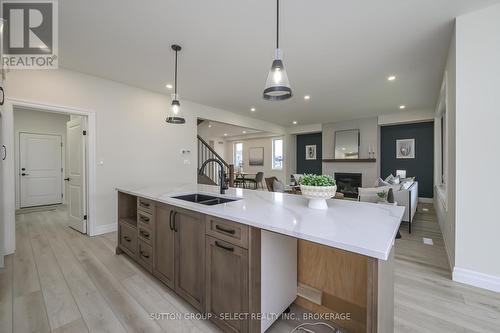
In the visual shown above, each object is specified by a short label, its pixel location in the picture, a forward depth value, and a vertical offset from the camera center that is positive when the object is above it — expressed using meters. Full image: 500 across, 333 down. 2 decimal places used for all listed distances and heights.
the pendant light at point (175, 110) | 2.84 +0.73
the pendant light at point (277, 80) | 1.65 +0.67
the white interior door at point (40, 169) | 5.42 -0.11
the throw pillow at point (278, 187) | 4.83 -0.51
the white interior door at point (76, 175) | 3.71 -0.18
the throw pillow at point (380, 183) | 4.43 -0.39
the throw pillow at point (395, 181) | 4.71 -0.38
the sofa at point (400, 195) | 3.60 -0.54
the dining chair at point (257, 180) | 9.05 -0.68
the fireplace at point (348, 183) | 7.33 -0.65
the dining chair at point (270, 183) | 6.36 -0.55
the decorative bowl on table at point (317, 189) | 1.53 -0.18
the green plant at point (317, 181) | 1.56 -0.12
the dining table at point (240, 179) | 9.55 -0.65
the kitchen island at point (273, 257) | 1.09 -0.67
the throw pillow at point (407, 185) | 4.18 -0.42
